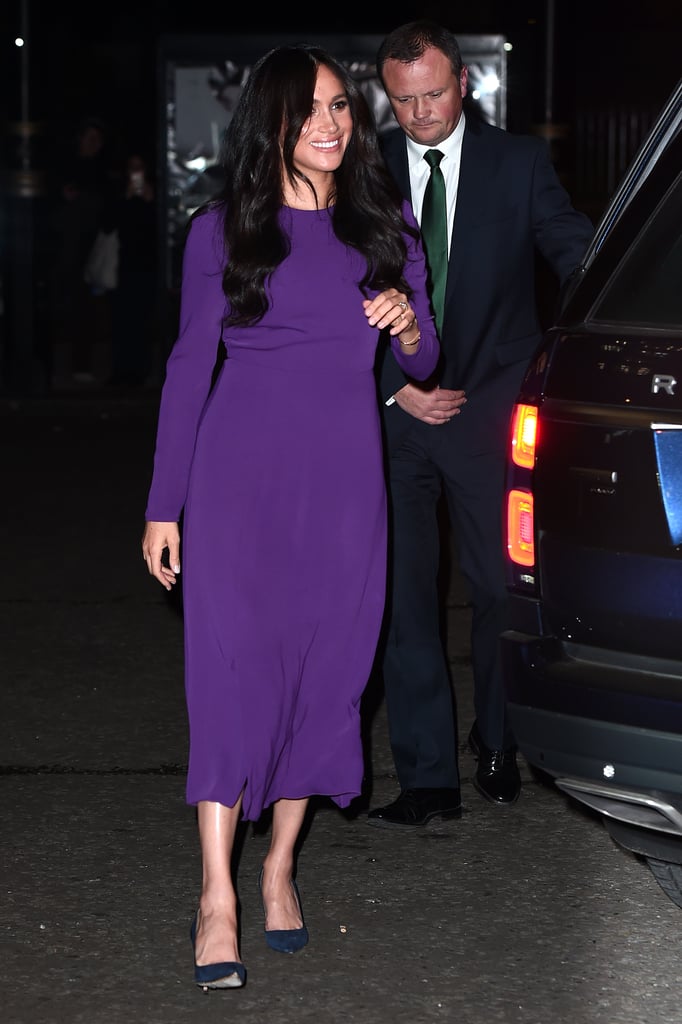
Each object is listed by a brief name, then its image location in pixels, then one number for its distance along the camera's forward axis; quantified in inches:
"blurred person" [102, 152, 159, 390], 630.5
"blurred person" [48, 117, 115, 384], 643.5
